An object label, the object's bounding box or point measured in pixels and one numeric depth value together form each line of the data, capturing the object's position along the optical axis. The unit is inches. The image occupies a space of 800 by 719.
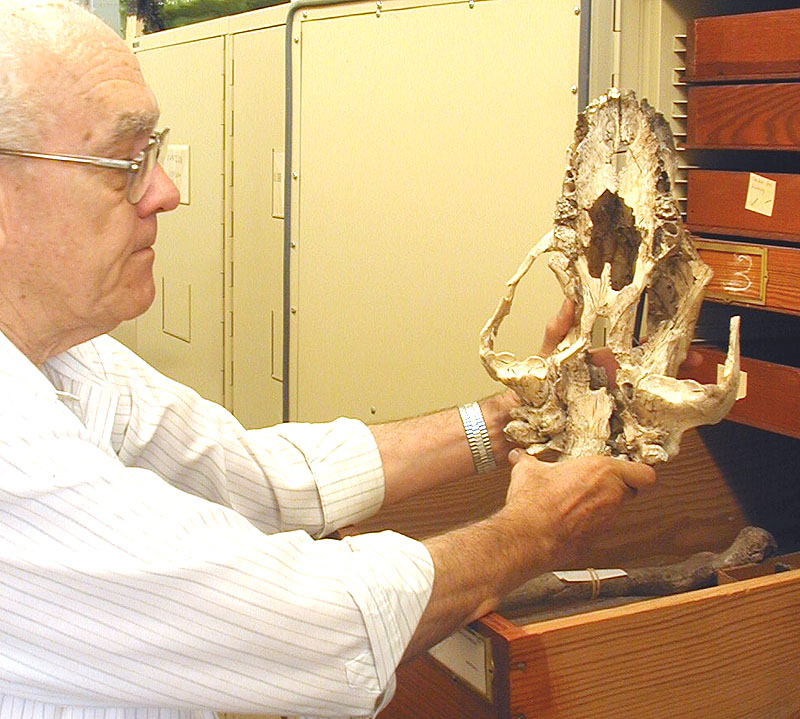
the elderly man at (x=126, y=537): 38.1
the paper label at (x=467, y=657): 42.2
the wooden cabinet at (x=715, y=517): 41.7
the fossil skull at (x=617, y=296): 50.4
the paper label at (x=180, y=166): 105.4
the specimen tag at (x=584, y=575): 54.7
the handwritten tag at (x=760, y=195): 51.6
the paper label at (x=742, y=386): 54.9
